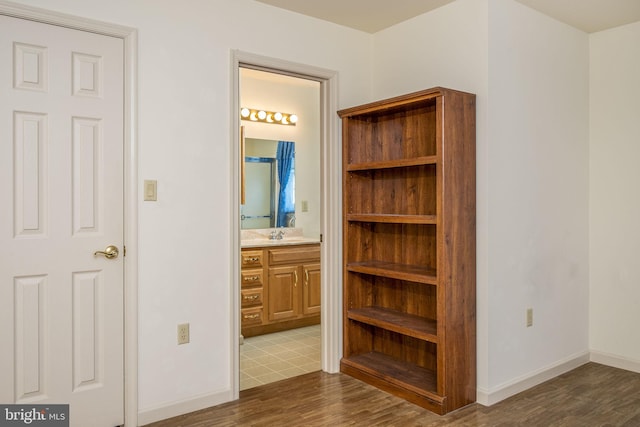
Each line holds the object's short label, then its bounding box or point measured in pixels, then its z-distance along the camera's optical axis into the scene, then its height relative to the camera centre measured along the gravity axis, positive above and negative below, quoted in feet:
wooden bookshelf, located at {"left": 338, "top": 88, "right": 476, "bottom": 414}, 9.04 -0.73
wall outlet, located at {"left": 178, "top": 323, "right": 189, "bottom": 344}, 9.01 -2.24
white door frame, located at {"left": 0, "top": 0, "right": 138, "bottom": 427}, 8.35 -0.27
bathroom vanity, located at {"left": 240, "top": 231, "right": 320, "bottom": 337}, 14.44 -2.22
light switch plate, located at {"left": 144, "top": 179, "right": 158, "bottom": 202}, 8.56 +0.39
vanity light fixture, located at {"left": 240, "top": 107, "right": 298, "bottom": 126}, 16.02 +3.23
